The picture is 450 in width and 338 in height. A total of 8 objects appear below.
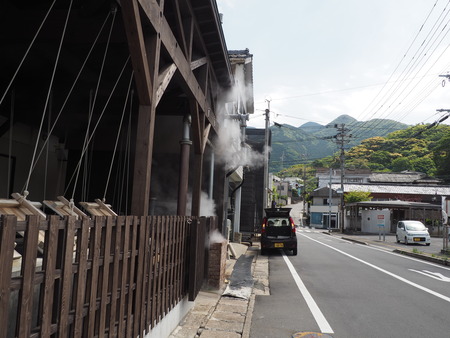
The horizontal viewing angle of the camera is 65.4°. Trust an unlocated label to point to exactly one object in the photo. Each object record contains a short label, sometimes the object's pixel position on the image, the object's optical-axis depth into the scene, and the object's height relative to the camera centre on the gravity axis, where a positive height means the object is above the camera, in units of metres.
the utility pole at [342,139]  39.09 +8.44
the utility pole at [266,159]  24.10 +3.39
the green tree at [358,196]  43.75 +1.94
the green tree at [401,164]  78.31 +11.08
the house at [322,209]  56.00 +0.21
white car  22.48 -1.25
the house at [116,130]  2.76 +1.61
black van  15.00 -0.98
